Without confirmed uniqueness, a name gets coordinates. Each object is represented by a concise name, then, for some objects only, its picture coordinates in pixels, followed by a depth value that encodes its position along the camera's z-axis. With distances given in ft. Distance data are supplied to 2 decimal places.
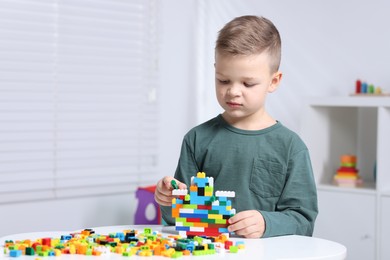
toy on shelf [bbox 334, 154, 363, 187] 9.47
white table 5.17
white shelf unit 9.08
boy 6.08
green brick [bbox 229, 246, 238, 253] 5.30
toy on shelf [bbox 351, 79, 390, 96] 9.54
